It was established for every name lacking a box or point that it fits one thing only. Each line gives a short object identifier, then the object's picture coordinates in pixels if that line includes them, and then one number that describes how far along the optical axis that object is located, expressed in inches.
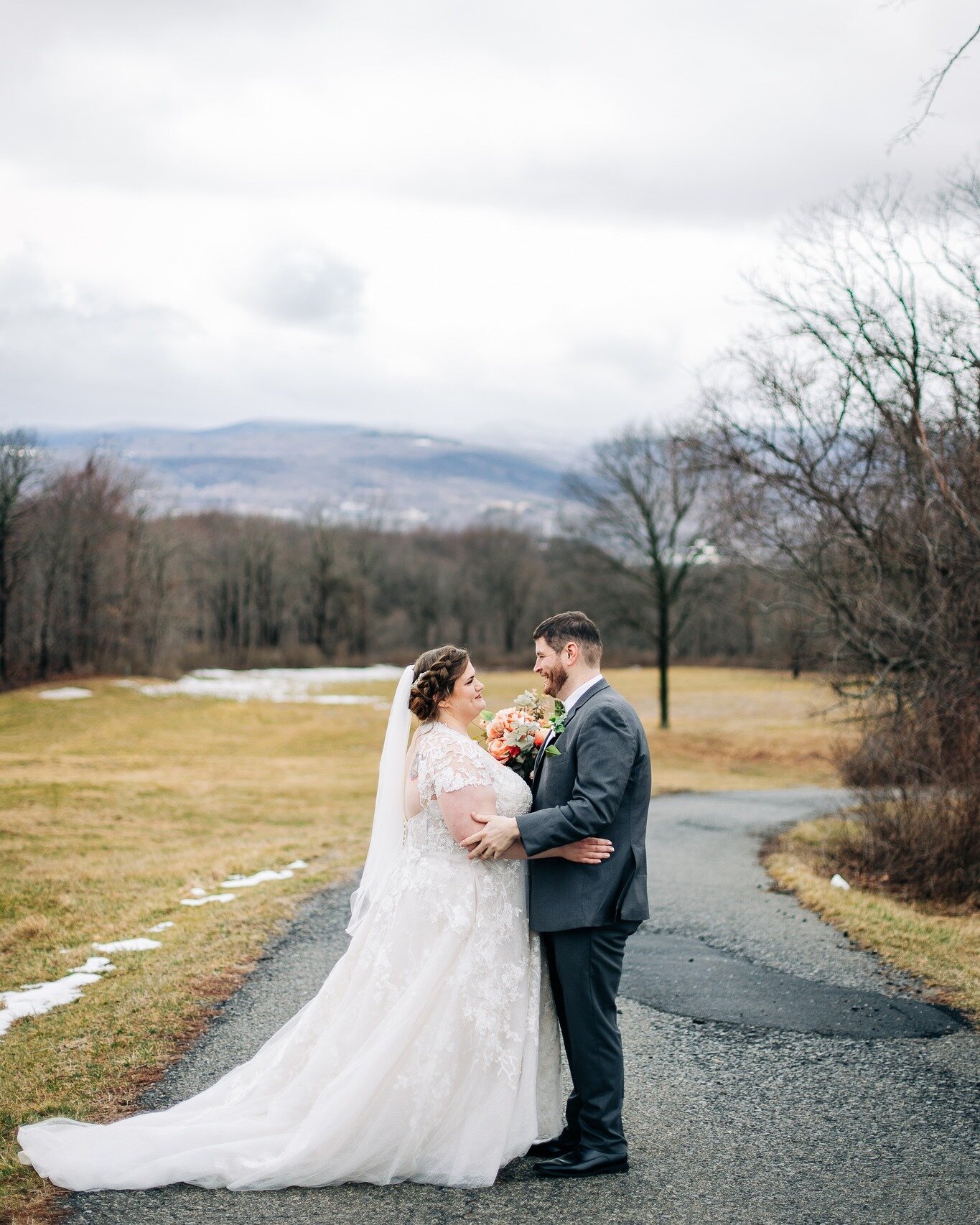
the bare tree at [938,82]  264.3
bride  169.6
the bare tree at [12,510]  1948.8
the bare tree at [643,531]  1581.0
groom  173.5
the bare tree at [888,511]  456.8
